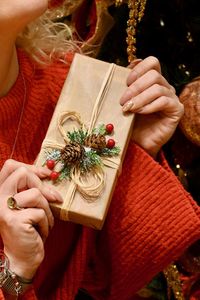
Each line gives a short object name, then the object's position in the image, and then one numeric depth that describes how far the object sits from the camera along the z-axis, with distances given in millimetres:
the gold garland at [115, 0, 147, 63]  1396
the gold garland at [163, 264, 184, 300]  1524
